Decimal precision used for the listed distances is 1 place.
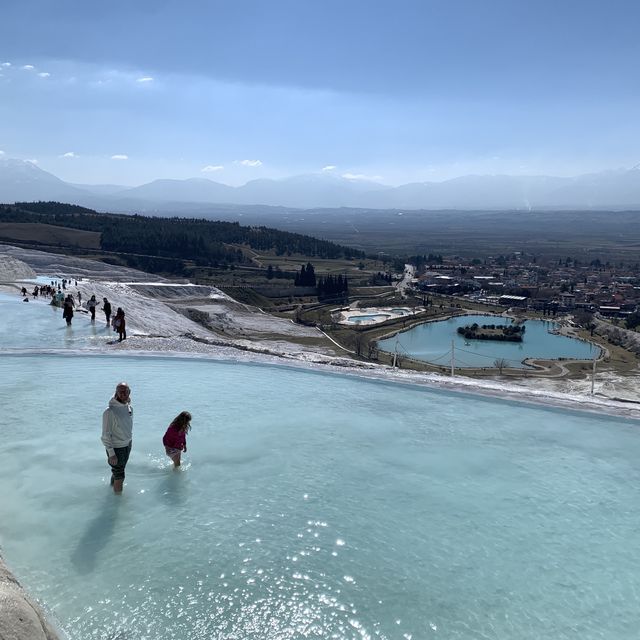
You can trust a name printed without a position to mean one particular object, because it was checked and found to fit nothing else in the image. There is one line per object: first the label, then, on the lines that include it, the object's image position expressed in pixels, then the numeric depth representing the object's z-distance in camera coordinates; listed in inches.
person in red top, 257.4
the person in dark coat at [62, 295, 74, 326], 649.0
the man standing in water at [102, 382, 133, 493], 232.8
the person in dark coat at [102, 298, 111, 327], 663.8
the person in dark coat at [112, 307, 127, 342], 573.8
